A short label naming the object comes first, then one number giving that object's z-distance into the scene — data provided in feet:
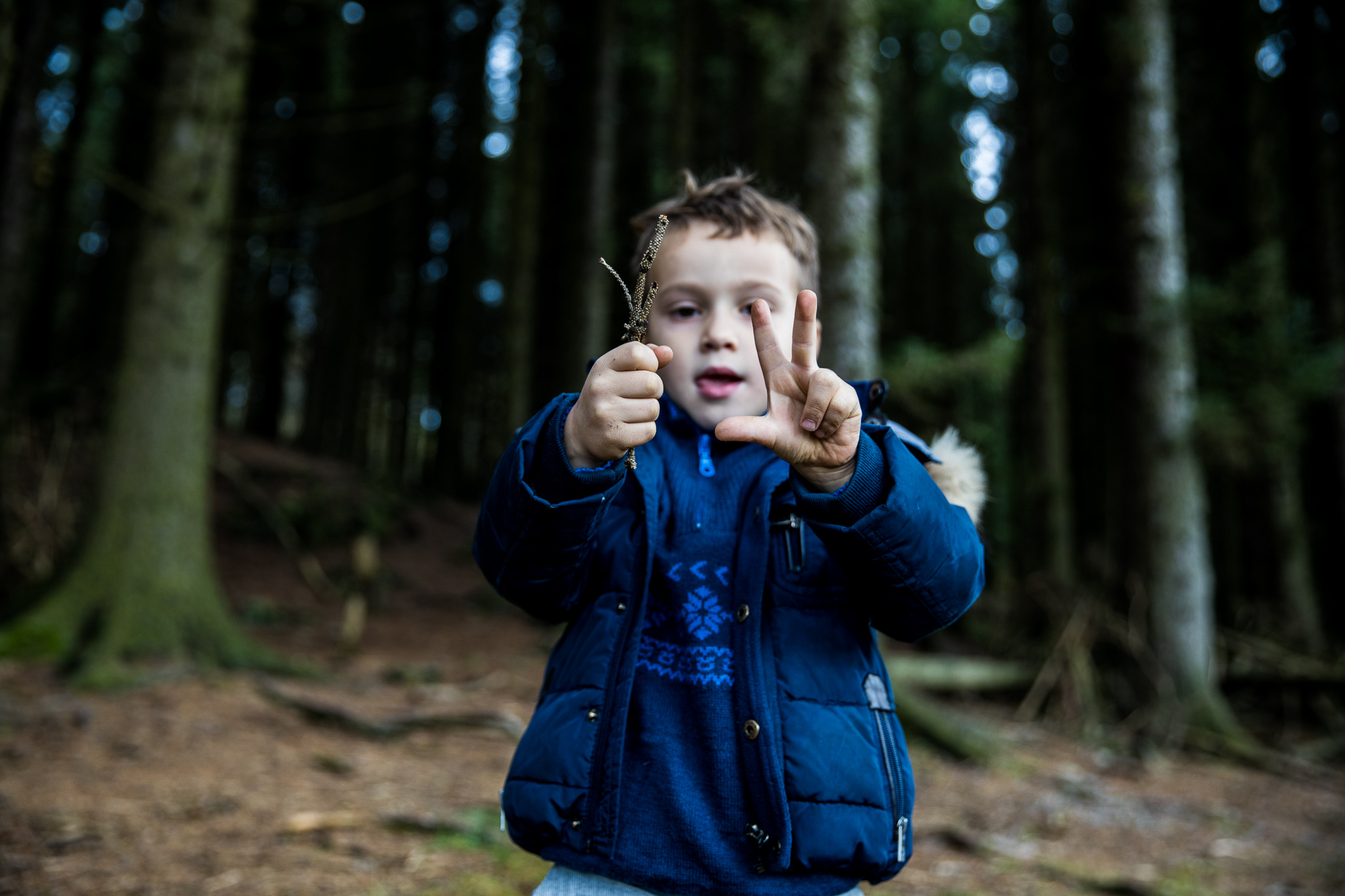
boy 4.56
